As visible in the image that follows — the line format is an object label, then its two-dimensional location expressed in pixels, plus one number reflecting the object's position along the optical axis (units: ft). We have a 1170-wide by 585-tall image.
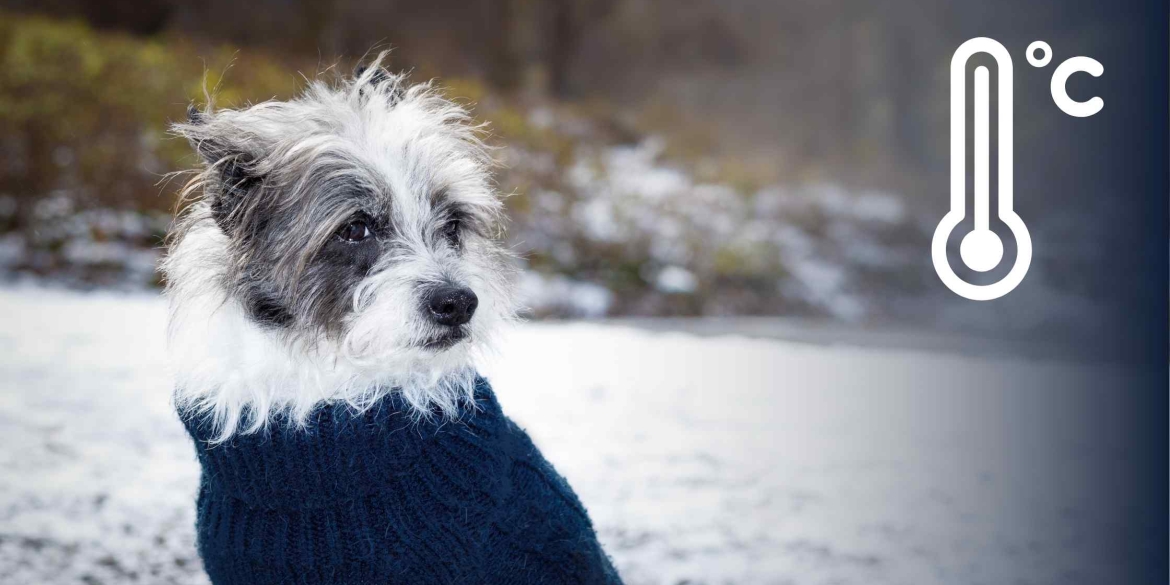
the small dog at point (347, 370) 2.88
